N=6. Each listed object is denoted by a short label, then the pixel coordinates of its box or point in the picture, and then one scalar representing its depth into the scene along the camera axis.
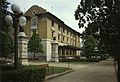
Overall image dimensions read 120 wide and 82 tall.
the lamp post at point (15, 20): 4.58
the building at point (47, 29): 22.01
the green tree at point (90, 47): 24.97
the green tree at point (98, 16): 8.97
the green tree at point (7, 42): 8.73
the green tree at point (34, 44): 20.58
